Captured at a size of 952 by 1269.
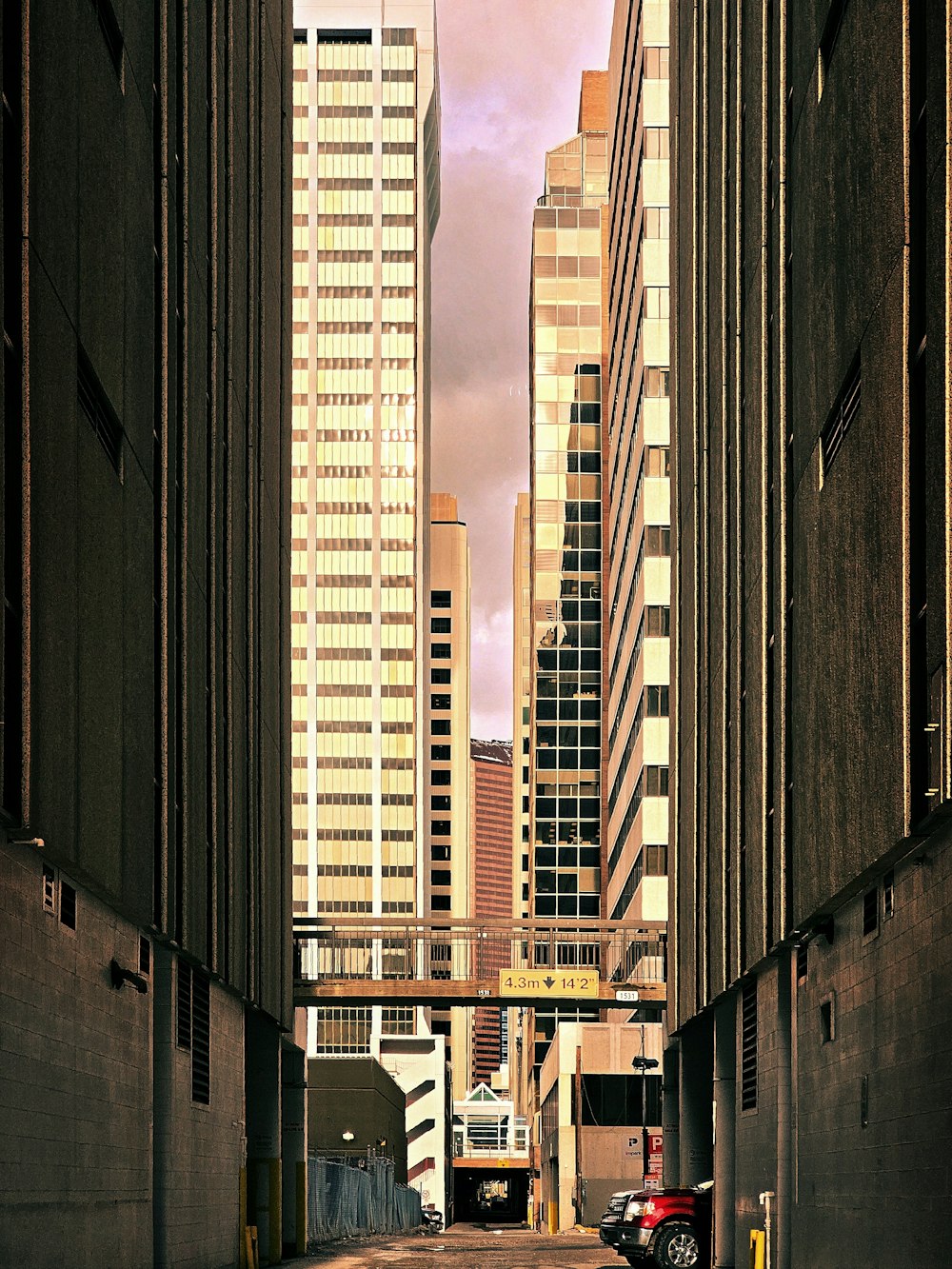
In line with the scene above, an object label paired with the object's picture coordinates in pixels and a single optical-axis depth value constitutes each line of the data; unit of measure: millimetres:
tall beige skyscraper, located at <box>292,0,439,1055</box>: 182500
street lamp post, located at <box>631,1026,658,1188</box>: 58531
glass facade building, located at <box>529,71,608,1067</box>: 148500
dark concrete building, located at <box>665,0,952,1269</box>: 16766
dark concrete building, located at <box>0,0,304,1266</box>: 17781
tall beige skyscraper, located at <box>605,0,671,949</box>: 77875
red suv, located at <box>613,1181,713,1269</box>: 33250
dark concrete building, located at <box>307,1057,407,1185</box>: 79438
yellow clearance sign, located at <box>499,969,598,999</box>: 52594
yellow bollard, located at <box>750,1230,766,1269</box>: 27953
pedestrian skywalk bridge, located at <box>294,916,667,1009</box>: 50531
